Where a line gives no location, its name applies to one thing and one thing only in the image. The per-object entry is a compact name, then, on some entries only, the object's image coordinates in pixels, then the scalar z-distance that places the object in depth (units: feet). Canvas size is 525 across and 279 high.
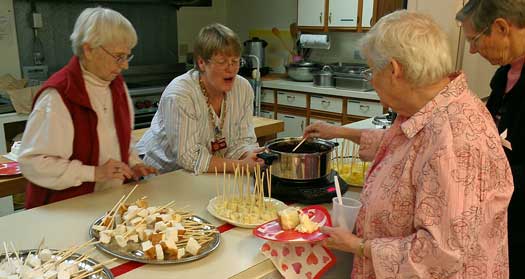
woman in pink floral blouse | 3.37
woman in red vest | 5.21
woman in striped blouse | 6.26
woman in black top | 4.53
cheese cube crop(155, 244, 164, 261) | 4.00
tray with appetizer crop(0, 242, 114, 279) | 3.53
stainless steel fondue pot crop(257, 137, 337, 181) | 5.30
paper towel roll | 16.19
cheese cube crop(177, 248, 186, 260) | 4.05
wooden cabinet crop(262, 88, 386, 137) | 14.28
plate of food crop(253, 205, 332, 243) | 4.11
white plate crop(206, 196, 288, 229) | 4.71
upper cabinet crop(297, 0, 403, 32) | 14.53
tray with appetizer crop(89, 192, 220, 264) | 4.05
